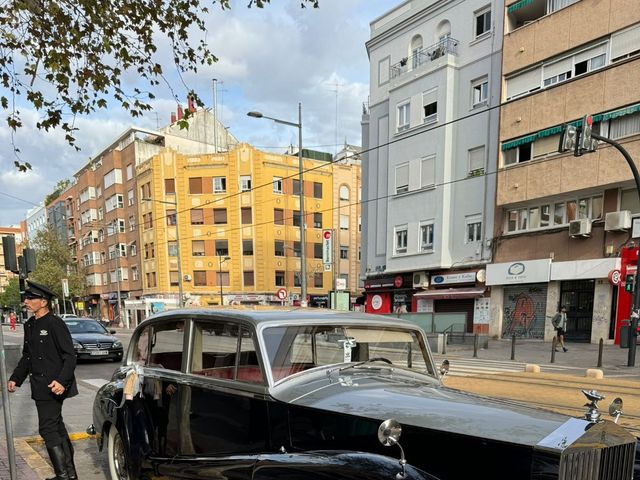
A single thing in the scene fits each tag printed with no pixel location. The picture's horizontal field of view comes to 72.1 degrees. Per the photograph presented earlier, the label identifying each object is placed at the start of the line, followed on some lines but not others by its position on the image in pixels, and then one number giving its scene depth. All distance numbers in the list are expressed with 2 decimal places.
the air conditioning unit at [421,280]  21.95
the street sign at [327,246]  22.07
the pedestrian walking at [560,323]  14.48
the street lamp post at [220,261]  38.65
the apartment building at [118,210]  43.34
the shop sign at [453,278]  19.83
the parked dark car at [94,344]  11.88
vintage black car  1.92
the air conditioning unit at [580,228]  15.76
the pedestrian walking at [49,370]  3.81
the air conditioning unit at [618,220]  14.77
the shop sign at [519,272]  17.14
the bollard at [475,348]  14.27
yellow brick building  39.44
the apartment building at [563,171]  15.21
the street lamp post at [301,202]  17.47
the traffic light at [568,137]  9.93
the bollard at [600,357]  10.87
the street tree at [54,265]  43.16
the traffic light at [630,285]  12.06
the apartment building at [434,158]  19.73
